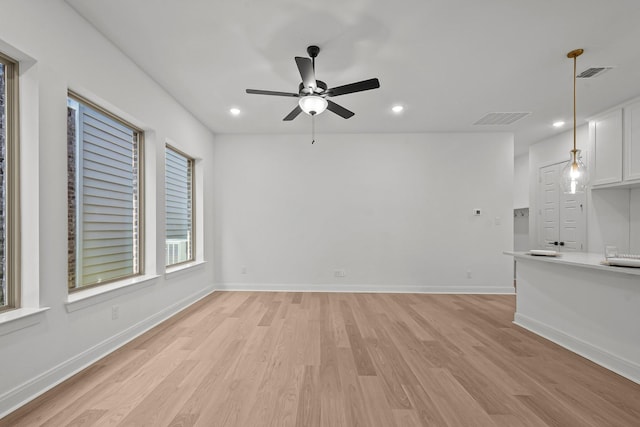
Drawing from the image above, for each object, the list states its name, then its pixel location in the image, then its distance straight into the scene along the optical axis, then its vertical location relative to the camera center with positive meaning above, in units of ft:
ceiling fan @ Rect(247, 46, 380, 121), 7.97 +3.61
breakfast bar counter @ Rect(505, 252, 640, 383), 7.27 -2.76
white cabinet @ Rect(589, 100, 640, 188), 12.29 +3.02
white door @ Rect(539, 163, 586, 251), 15.64 -0.11
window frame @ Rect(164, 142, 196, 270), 15.33 +0.29
